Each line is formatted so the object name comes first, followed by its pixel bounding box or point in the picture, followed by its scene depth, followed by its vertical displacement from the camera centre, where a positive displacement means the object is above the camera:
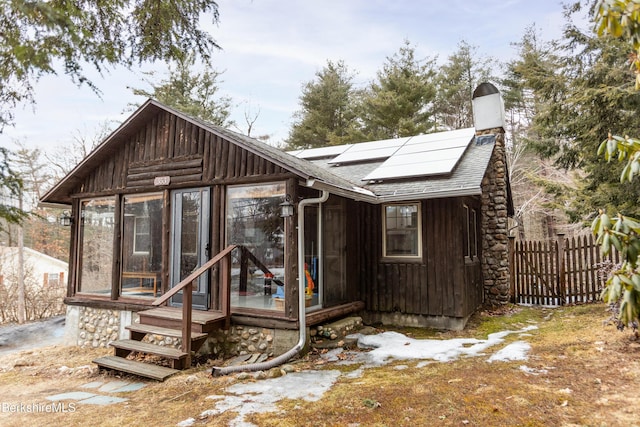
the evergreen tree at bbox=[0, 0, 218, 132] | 2.79 +1.77
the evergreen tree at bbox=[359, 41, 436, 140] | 16.88 +6.15
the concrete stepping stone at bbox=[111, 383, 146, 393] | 4.79 -1.80
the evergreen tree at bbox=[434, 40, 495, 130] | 17.70 +7.24
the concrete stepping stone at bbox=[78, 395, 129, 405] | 4.34 -1.77
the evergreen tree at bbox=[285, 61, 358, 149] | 19.36 +6.65
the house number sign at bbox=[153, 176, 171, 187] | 6.78 +1.06
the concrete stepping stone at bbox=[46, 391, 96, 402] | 4.57 -1.81
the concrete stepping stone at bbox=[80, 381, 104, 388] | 5.06 -1.85
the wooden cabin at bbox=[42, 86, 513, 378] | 5.79 +0.05
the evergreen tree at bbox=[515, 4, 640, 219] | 7.19 +2.59
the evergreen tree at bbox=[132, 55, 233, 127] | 18.06 +6.92
